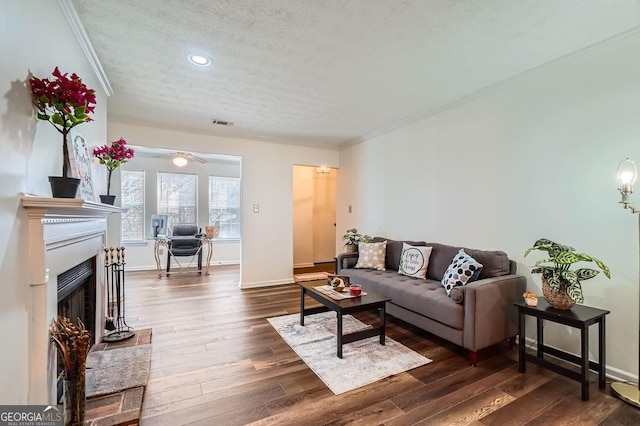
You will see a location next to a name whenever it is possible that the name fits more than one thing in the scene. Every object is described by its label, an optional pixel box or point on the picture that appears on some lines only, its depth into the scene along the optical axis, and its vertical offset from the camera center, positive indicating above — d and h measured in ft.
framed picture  6.33 +1.22
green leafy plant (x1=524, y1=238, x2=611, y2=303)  6.68 -1.45
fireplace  4.37 -0.99
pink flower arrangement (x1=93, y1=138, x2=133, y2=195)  8.40 +1.82
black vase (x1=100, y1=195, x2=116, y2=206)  8.75 +0.46
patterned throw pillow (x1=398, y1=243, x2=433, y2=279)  11.00 -1.94
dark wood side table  6.26 -3.03
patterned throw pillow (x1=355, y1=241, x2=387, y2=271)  12.73 -1.97
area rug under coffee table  7.02 -4.13
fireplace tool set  8.97 -2.84
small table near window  18.52 -2.43
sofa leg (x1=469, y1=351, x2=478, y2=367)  7.67 -4.00
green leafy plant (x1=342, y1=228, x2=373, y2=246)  14.57 -1.29
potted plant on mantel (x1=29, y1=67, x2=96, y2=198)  4.64 +1.91
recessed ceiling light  7.78 +4.41
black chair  18.43 -1.95
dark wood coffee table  8.06 -2.81
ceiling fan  16.61 +3.47
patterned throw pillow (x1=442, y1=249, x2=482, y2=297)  8.68 -1.87
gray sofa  7.75 -2.69
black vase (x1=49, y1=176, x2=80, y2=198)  4.91 +0.49
